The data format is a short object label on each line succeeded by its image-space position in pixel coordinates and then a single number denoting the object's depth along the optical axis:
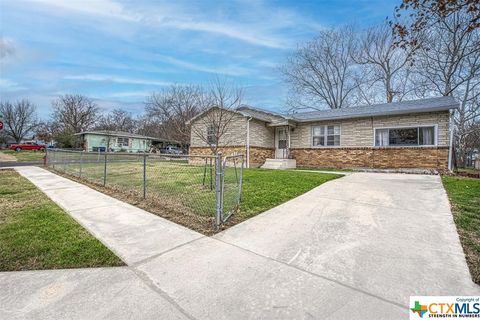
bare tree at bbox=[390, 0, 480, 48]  4.37
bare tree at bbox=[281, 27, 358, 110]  27.72
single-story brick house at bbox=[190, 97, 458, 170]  12.47
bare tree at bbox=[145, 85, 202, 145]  21.12
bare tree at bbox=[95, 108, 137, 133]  53.09
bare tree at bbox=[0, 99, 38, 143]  54.62
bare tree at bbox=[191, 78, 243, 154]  12.02
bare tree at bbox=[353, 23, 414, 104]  24.50
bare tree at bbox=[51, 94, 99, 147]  48.22
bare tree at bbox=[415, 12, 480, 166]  18.08
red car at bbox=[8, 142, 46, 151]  39.06
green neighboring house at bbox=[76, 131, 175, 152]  36.51
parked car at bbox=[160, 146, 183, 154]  44.43
